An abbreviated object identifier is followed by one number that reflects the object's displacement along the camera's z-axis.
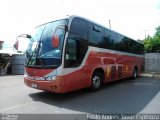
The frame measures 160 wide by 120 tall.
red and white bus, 4.27
